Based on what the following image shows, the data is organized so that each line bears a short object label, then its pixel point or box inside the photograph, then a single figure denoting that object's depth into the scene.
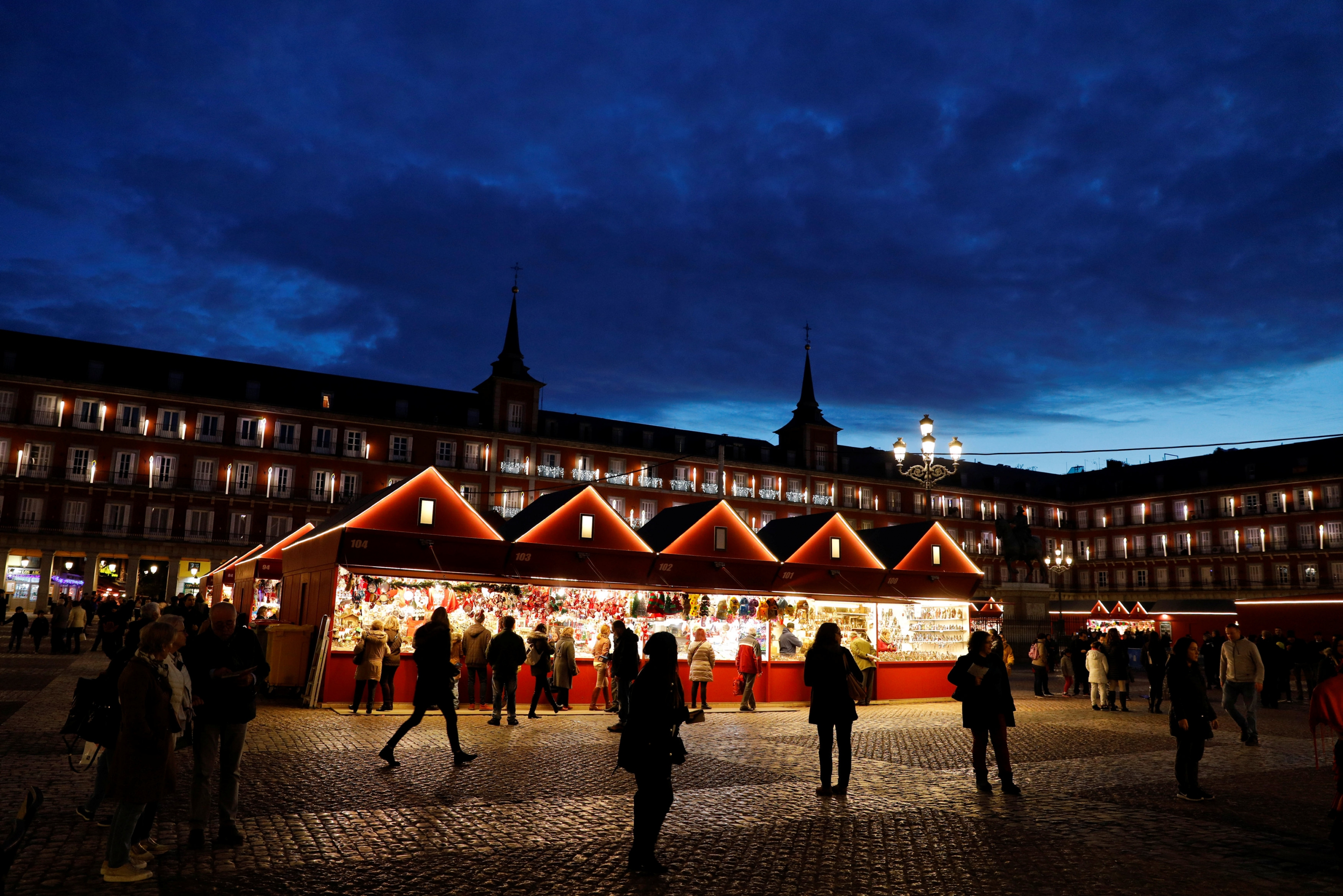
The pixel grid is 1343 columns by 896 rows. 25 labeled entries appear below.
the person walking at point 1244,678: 15.40
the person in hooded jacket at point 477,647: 17.72
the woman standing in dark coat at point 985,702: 10.55
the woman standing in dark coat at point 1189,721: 10.12
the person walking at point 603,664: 19.77
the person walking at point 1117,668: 22.08
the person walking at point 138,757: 6.28
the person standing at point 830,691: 10.50
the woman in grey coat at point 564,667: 18.44
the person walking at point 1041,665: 26.55
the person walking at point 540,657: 17.81
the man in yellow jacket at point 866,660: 22.03
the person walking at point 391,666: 17.53
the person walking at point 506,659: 16.12
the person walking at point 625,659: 14.73
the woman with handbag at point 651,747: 7.01
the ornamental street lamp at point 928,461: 19.25
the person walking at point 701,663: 18.97
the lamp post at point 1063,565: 48.84
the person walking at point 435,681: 11.39
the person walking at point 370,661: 17.03
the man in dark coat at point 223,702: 7.56
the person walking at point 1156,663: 20.62
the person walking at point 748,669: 20.39
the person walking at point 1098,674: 22.06
